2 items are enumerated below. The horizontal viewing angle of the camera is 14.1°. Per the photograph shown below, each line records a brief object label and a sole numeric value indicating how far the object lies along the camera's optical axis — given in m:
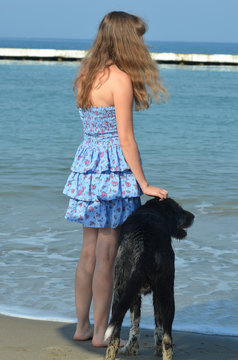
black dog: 4.70
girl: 5.05
